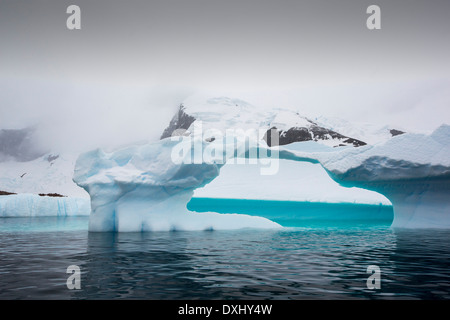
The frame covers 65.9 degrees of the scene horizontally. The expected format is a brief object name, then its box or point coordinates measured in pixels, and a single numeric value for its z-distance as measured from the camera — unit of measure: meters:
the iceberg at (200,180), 11.32
